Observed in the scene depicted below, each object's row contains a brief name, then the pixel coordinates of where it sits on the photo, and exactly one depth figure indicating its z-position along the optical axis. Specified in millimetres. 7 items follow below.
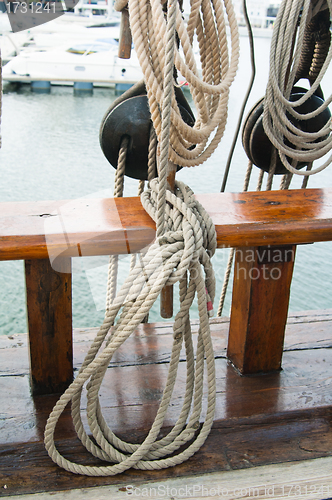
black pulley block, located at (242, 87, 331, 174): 1512
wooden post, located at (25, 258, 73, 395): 1109
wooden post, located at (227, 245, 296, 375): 1230
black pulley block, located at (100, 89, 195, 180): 1204
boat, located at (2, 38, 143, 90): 12008
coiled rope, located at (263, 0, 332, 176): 1321
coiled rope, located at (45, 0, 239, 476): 825
